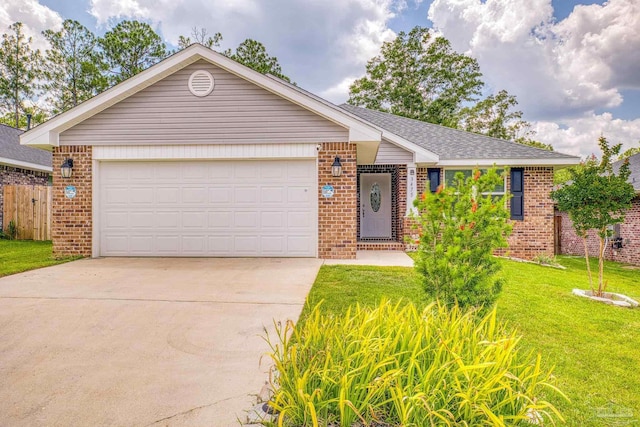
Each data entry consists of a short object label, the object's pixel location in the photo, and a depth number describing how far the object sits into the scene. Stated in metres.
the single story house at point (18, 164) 13.57
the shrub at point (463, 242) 3.06
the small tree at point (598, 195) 5.94
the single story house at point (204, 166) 8.03
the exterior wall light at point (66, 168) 8.08
